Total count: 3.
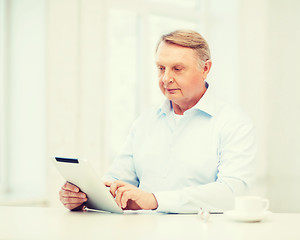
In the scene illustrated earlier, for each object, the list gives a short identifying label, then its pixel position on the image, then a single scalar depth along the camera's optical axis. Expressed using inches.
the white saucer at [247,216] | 69.8
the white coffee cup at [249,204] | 70.7
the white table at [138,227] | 64.4
